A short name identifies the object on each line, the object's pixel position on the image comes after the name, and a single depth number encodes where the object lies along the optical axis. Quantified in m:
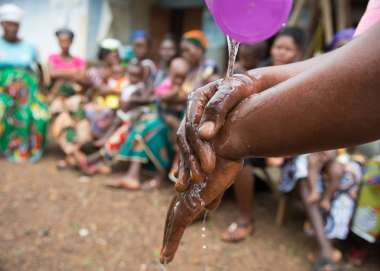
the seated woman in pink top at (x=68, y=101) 5.07
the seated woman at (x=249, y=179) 3.30
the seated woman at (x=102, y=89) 5.19
